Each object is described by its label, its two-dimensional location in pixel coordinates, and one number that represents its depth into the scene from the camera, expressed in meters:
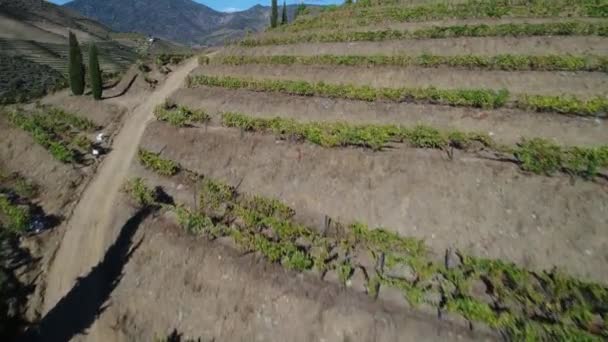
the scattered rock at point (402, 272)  12.29
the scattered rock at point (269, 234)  14.88
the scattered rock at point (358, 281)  12.19
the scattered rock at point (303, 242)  14.25
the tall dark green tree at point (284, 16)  61.76
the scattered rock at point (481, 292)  10.96
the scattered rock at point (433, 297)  11.06
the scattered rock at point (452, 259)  12.54
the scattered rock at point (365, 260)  12.97
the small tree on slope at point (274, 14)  54.64
